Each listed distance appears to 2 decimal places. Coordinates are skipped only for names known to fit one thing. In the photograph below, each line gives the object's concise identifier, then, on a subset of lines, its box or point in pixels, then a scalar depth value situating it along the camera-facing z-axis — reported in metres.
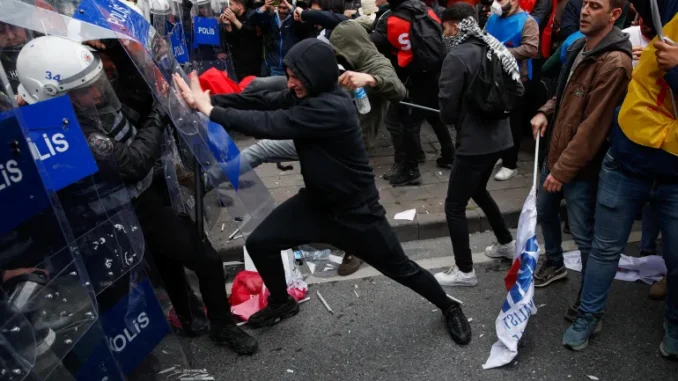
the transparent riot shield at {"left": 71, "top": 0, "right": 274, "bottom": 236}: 2.72
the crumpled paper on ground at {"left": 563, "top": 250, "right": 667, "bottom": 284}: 3.82
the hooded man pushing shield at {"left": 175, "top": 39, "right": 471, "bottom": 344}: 2.82
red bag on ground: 3.74
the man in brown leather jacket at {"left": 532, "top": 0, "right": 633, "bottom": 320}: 2.99
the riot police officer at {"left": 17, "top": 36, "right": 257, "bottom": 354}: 2.43
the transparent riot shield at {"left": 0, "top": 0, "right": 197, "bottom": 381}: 1.86
